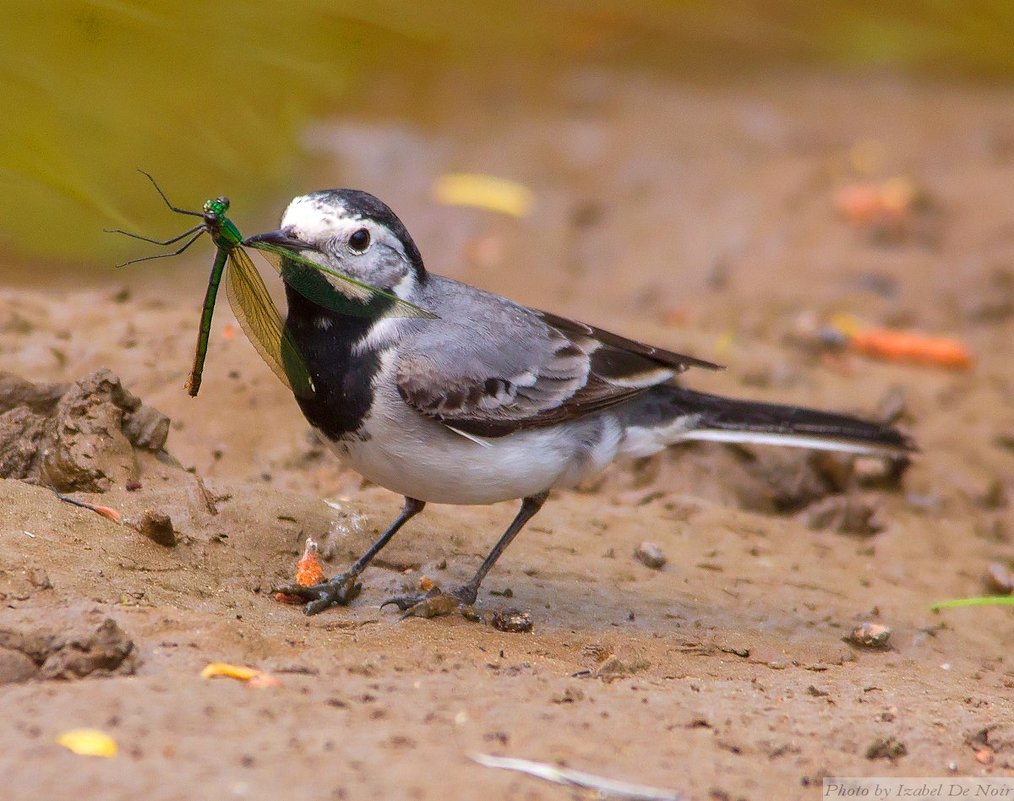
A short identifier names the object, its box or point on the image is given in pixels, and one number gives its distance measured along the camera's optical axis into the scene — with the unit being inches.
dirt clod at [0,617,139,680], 286.8
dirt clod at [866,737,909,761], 307.0
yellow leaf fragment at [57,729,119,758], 243.3
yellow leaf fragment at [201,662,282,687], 293.7
